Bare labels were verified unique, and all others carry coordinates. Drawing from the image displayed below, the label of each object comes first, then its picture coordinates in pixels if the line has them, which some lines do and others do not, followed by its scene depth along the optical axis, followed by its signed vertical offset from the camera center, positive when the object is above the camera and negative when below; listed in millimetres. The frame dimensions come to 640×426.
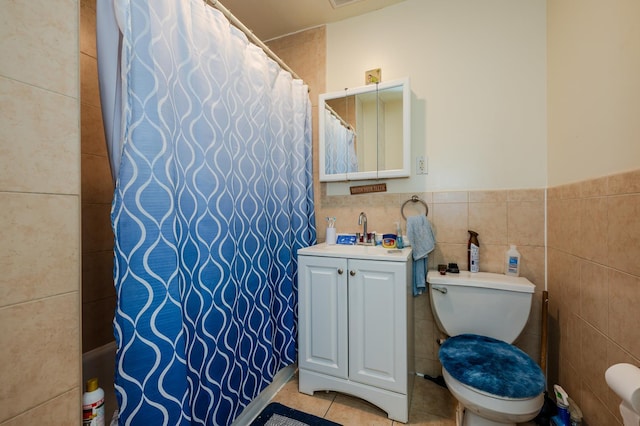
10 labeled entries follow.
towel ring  1594 +56
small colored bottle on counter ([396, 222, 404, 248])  1534 -189
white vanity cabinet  1271 -612
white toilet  897 -624
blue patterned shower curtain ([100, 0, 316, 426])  789 -25
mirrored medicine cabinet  1595 +536
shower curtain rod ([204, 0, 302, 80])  1141 +937
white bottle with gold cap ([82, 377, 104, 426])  667 -519
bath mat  1263 -1062
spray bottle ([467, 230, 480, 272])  1444 -244
